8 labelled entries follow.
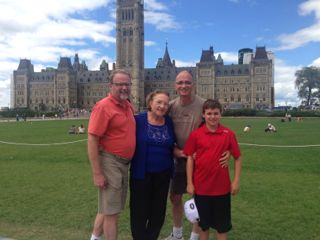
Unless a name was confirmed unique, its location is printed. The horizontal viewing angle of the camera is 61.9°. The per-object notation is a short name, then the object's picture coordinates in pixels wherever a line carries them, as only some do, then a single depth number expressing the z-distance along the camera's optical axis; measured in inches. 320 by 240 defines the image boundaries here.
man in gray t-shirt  139.7
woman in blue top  126.6
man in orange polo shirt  121.6
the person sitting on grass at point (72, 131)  727.7
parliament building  3326.2
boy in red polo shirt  122.0
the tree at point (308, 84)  2872.0
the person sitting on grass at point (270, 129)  732.4
